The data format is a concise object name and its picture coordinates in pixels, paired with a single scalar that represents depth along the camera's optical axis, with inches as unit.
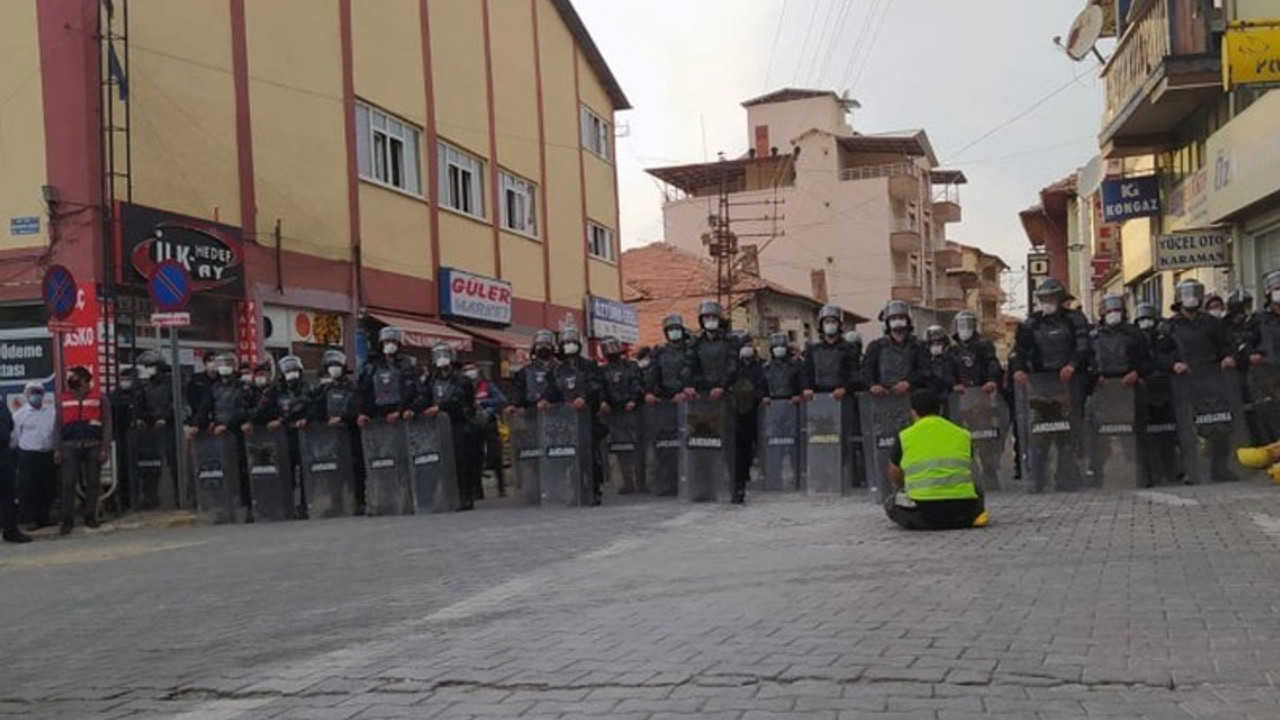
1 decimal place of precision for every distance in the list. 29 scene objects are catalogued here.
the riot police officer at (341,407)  581.3
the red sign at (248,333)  728.3
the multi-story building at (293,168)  631.8
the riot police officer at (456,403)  582.6
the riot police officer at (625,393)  604.4
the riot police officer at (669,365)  590.9
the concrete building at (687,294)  1959.9
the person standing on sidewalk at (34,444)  557.9
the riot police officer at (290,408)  589.0
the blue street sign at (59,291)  553.6
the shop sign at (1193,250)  836.0
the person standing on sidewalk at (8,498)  551.2
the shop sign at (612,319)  1364.7
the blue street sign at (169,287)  575.8
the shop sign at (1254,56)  616.7
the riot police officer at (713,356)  550.6
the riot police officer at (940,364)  521.3
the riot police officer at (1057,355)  512.4
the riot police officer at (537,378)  585.3
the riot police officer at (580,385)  571.8
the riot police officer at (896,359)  509.0
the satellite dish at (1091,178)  1314.5
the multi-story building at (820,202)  2669.8
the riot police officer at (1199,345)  521.7
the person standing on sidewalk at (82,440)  560.1
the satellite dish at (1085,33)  1070.4
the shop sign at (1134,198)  1029.2
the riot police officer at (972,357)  558.6
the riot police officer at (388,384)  577.0
